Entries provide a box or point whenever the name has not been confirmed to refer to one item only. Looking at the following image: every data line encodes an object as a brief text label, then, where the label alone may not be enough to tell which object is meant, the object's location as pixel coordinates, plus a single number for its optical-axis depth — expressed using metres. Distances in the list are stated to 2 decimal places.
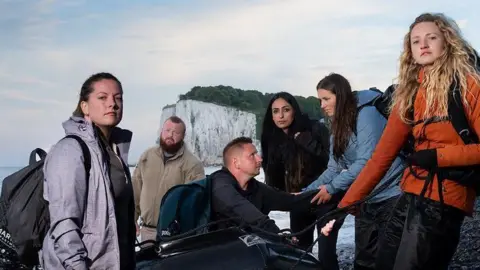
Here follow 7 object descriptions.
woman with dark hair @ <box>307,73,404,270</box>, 5.53
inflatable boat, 4.36
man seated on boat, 5.24
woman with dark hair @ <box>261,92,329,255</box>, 6.95
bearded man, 7.01
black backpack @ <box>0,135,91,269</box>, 3.59
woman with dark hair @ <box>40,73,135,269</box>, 3.44
